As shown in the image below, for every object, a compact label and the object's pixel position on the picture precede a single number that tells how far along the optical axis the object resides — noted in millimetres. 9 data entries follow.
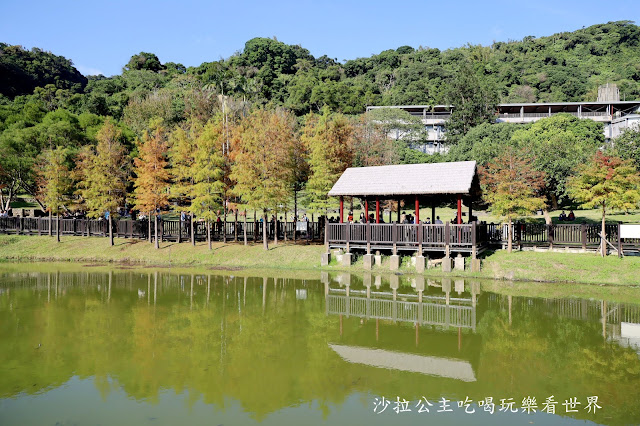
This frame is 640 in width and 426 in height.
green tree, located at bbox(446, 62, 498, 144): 73188
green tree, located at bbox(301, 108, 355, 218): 29062
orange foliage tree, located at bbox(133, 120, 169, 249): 30141
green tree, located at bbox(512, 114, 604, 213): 37094
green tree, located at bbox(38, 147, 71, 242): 32750
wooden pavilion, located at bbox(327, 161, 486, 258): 23109
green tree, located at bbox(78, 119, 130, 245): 31422
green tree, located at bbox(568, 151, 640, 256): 21562
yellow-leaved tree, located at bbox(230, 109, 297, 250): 28188
